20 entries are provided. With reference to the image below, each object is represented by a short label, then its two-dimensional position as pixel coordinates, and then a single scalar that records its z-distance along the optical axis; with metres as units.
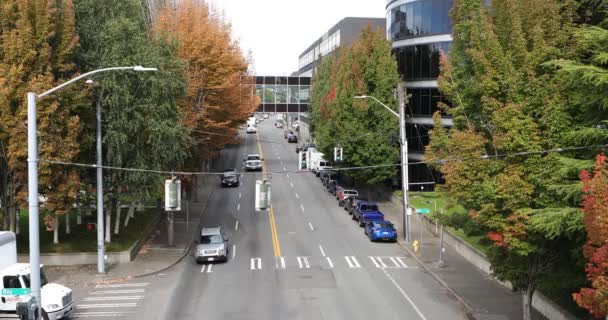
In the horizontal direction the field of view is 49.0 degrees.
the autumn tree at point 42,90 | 29.97
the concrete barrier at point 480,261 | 24.64
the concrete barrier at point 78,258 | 34.31
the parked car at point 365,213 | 45.00
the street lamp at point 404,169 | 40.06
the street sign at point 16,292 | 24.00
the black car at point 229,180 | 64.81
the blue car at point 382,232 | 41.28
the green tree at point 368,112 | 54.12
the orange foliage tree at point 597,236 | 14.38
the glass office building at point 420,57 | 58.84
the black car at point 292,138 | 108.34
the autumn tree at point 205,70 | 45.22
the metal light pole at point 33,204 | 17.00
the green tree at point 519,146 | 20.20
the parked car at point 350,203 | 50.63
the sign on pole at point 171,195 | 25.61
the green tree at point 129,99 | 33.12
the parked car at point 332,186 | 60.94
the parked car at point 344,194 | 54.44
